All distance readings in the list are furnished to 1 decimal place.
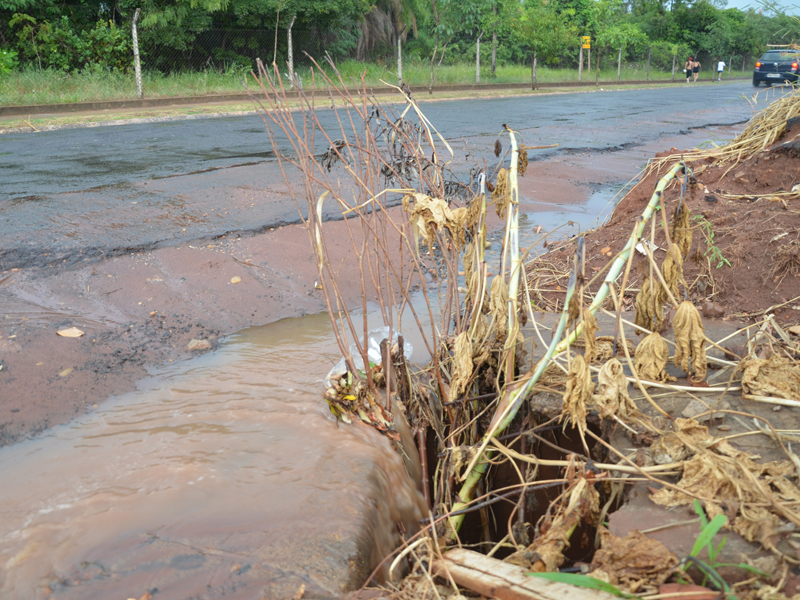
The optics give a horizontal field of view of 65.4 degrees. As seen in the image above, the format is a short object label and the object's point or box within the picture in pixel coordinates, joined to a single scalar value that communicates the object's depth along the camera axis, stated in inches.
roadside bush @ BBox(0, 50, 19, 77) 577.9
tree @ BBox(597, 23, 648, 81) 1182.9
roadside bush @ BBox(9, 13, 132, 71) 643.5
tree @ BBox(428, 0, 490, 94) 795.4
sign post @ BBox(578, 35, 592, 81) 1052.5
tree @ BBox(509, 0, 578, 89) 948.6
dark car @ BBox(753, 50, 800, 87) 1042.4
